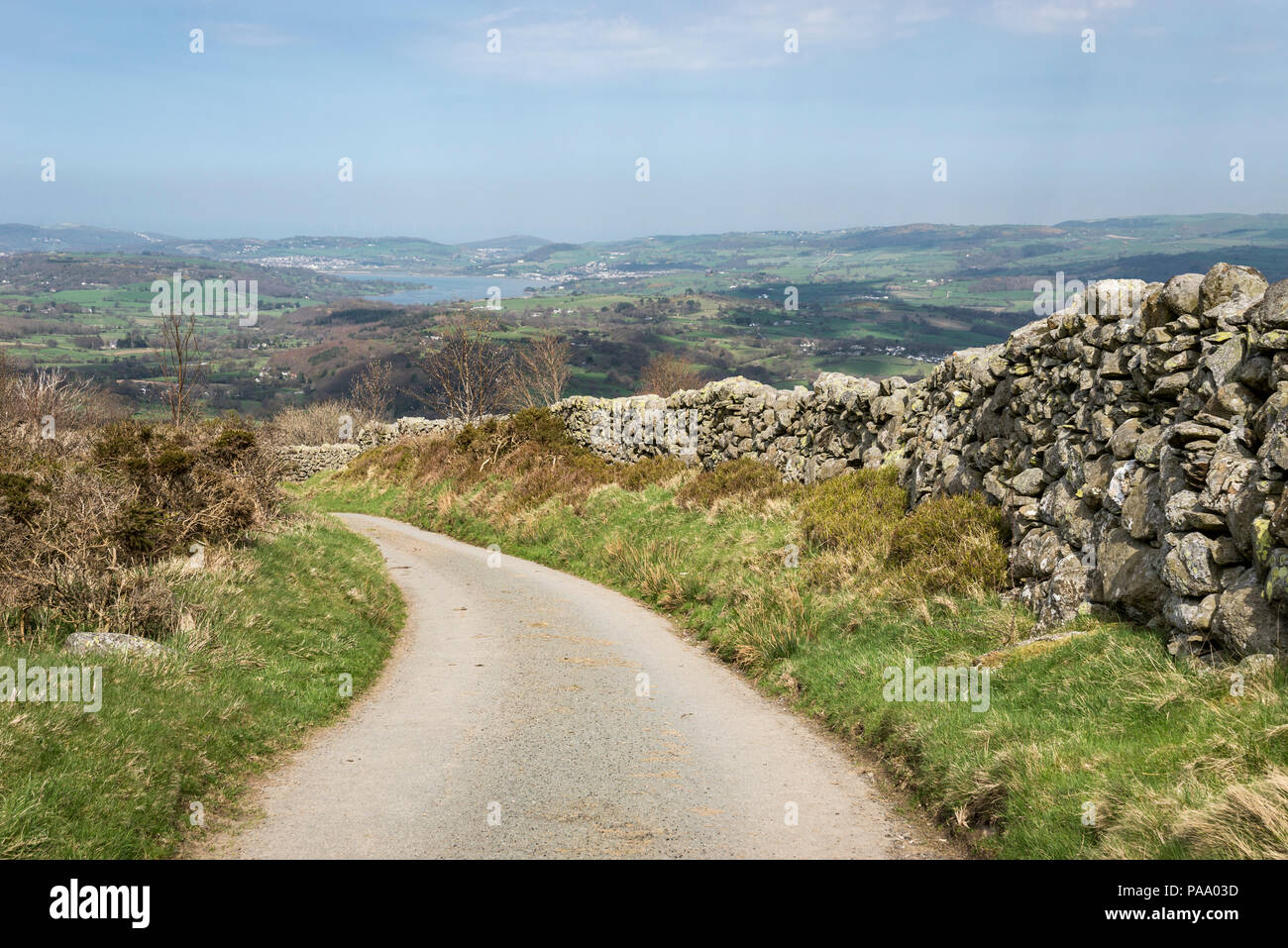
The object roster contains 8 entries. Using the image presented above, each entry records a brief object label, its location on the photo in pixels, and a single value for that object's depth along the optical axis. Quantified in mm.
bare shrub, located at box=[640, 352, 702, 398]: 54500
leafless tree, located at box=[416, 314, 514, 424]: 37750
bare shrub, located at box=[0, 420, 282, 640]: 7984
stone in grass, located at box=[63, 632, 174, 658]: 7254
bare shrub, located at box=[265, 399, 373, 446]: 55184
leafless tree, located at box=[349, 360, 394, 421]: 61447
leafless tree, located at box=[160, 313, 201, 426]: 21172
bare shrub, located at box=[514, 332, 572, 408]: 47844
